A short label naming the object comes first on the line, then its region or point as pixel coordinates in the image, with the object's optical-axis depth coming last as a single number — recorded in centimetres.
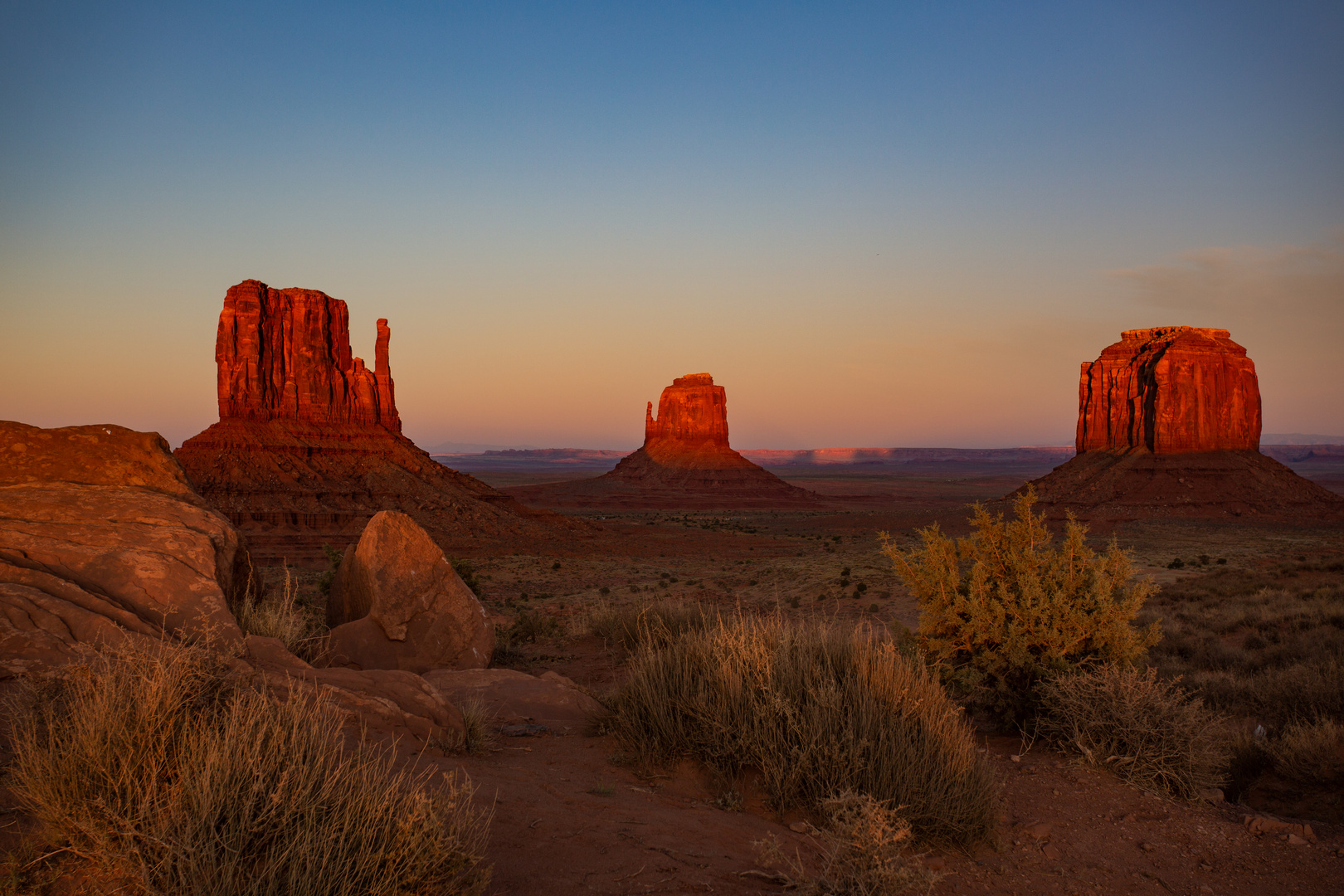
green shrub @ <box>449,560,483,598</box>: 1982
